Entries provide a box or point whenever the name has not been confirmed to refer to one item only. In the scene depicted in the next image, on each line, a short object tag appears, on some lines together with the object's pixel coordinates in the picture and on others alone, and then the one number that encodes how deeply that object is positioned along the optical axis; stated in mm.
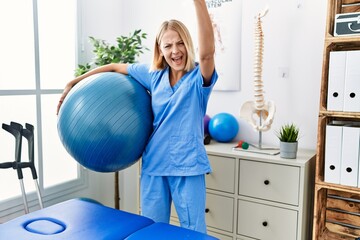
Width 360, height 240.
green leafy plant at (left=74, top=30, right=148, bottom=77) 2471
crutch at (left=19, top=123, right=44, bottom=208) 1933
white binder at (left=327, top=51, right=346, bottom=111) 1766
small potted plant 2053
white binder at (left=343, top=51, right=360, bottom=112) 1726
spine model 2178
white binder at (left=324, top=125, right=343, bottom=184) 1827
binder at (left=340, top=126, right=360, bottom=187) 1780
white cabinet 2006
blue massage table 1177
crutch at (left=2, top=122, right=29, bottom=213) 1894
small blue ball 2448
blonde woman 1690
